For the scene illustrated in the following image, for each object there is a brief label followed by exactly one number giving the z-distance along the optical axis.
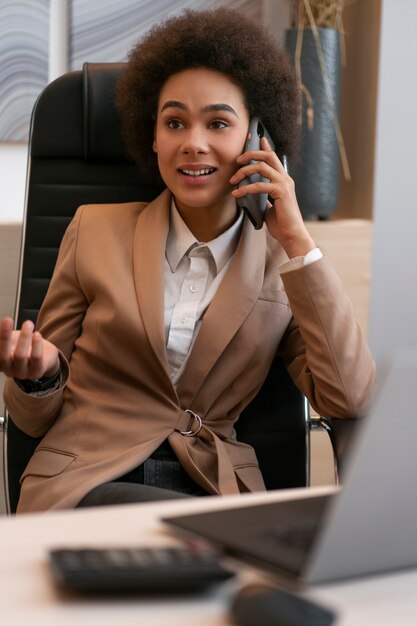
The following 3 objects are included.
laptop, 0.65
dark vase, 2.36
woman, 1.53
